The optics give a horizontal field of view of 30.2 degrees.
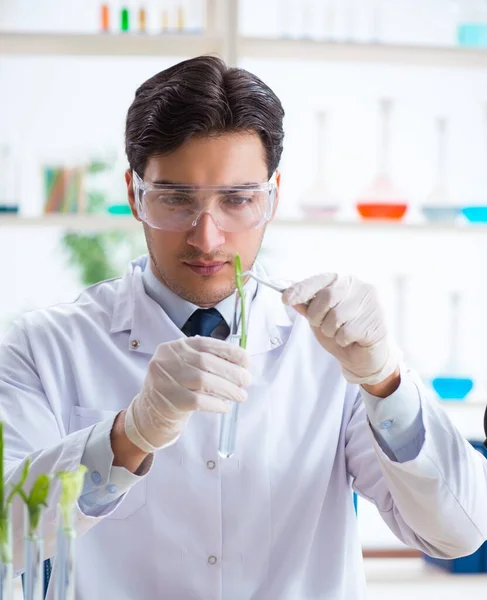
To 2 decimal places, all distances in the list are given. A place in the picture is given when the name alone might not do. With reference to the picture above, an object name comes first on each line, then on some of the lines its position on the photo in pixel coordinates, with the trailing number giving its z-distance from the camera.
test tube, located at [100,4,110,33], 2.88
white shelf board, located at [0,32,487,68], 2.81
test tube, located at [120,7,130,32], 2.88
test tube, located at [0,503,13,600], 1.02
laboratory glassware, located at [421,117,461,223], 2.99
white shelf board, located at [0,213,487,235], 2.79
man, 1.53
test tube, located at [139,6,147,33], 2.86
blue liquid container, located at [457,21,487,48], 3.05
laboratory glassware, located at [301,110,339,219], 2.96
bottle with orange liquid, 2.97
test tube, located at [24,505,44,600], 1.03
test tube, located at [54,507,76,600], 1.03
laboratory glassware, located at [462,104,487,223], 2.98
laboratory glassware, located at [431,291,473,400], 2.96
